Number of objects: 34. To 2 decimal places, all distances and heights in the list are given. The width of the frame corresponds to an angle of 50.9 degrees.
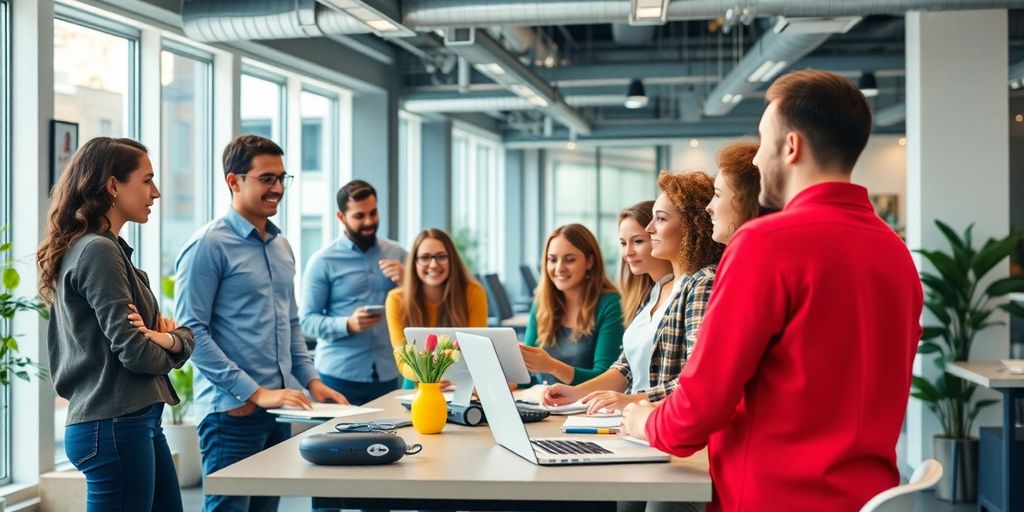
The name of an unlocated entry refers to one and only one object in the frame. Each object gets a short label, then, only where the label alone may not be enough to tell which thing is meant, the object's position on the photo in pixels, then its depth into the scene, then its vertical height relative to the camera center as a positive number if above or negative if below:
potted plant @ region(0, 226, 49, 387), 4.05 -0.22
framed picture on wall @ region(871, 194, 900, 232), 15.30 +0.64
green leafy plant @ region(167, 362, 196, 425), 6.12 -0.77
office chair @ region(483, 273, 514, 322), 10.20 -0.45
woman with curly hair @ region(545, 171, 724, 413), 2.66 -0.06
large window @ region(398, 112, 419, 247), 12.45 +0.88
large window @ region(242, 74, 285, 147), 8.27 +1.15
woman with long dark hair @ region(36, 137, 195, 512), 2.71 -0.21
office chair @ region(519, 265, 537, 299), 13.62 -0.36
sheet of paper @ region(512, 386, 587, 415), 3.20 -0.48
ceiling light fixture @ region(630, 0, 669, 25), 5.26 +1.20
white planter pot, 6.12 -1.13
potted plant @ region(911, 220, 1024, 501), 6.02 -0.44
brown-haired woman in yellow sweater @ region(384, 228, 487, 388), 4.44 -0.18
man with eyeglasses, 3.39 -0.21
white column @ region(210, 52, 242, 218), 7.33 +1.01
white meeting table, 2.13 -0.47
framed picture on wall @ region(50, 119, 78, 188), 5.25 +0.53
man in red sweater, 1.83 -0.14
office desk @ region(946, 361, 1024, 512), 4.84 -0.87
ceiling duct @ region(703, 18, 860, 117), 6.86 +1.38
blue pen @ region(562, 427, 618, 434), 2.69 -0.46
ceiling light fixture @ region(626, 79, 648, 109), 9.99 +1.45
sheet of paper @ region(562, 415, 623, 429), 2.82 -0.47
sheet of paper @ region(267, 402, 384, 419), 3.14 -0.48
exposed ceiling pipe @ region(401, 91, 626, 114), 10.52 +1.46
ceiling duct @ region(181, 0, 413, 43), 5.93 +1.29
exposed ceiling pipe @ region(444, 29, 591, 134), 6.81 +1.36
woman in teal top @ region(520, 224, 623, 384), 4.00 -0.22
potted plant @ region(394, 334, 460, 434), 2.89 -0.34
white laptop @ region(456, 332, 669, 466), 2.32 -0.43
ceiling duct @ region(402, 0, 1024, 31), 5.51 +1.28
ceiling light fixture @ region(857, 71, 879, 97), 9.85 +1.54
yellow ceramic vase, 2.88 -0.43
